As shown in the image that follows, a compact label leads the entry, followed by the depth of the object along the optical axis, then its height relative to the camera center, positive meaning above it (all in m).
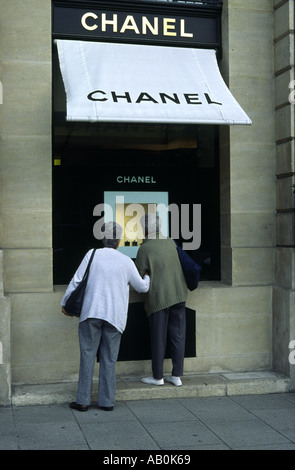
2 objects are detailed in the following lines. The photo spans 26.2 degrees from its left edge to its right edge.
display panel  8.30 +0.33
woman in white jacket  6.68 -0.88
